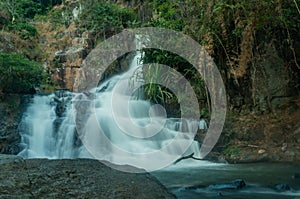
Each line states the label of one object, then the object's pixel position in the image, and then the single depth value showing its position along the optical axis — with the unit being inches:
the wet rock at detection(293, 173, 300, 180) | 199.2
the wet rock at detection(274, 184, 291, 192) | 171.3
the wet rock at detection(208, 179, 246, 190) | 171.9
